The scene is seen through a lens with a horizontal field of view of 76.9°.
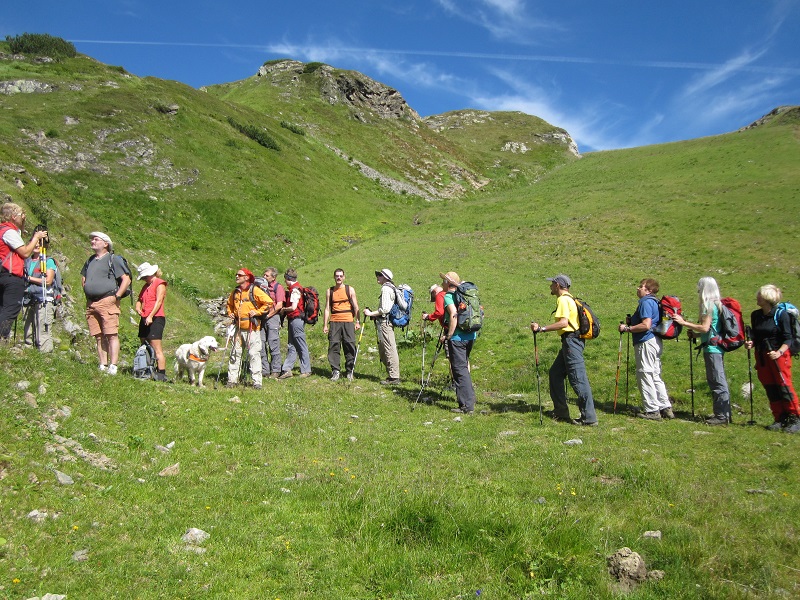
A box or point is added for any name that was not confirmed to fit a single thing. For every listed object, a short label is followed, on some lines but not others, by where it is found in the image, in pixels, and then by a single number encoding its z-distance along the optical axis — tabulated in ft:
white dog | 36.70
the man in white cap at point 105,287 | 31.83
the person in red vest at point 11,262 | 27.66
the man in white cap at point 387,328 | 44.80
